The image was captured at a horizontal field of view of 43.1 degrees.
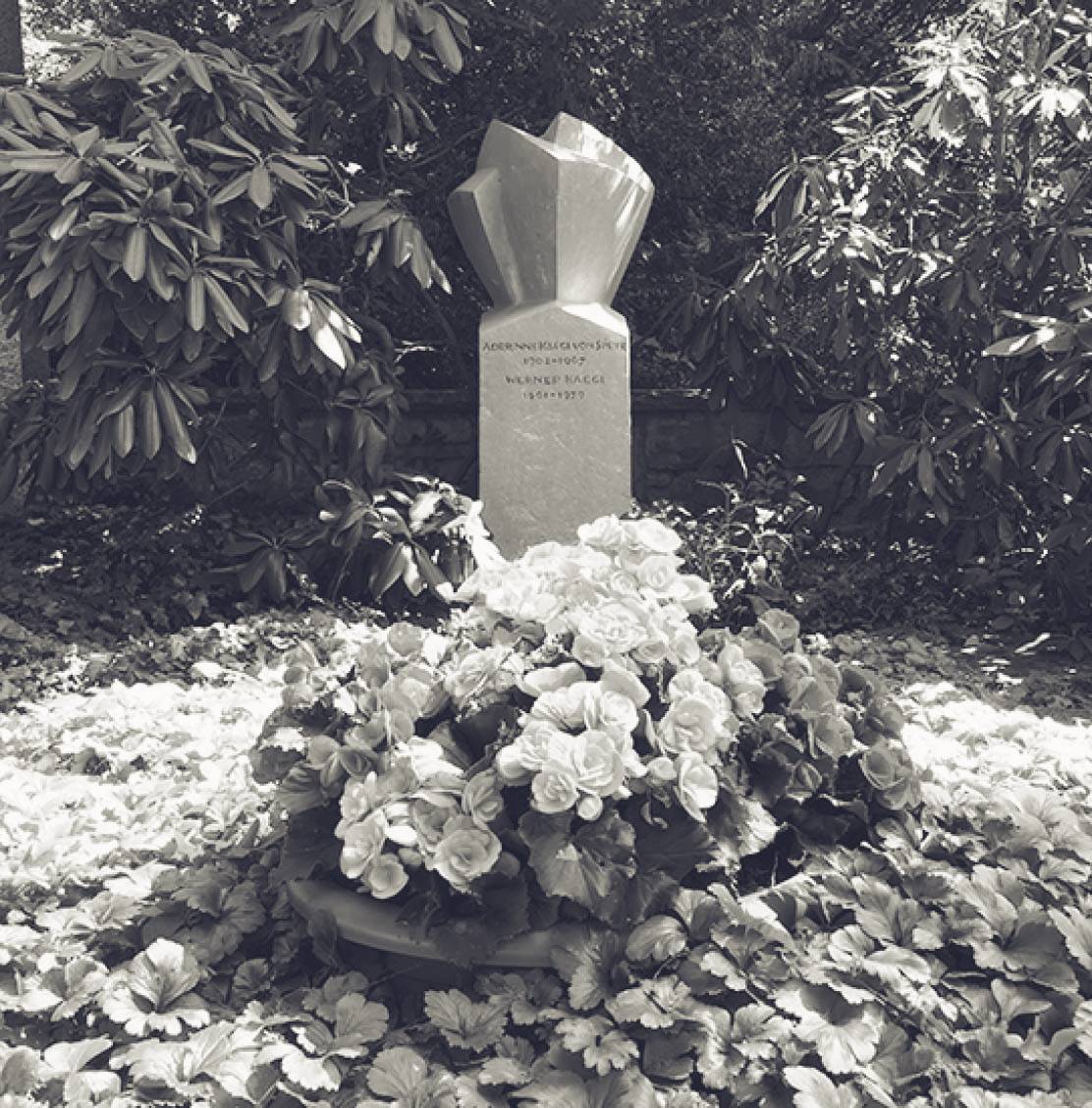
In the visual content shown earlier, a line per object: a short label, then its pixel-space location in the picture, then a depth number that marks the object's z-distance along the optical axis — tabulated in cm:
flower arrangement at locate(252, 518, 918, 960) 173
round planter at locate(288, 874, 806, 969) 174
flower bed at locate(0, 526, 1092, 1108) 161
